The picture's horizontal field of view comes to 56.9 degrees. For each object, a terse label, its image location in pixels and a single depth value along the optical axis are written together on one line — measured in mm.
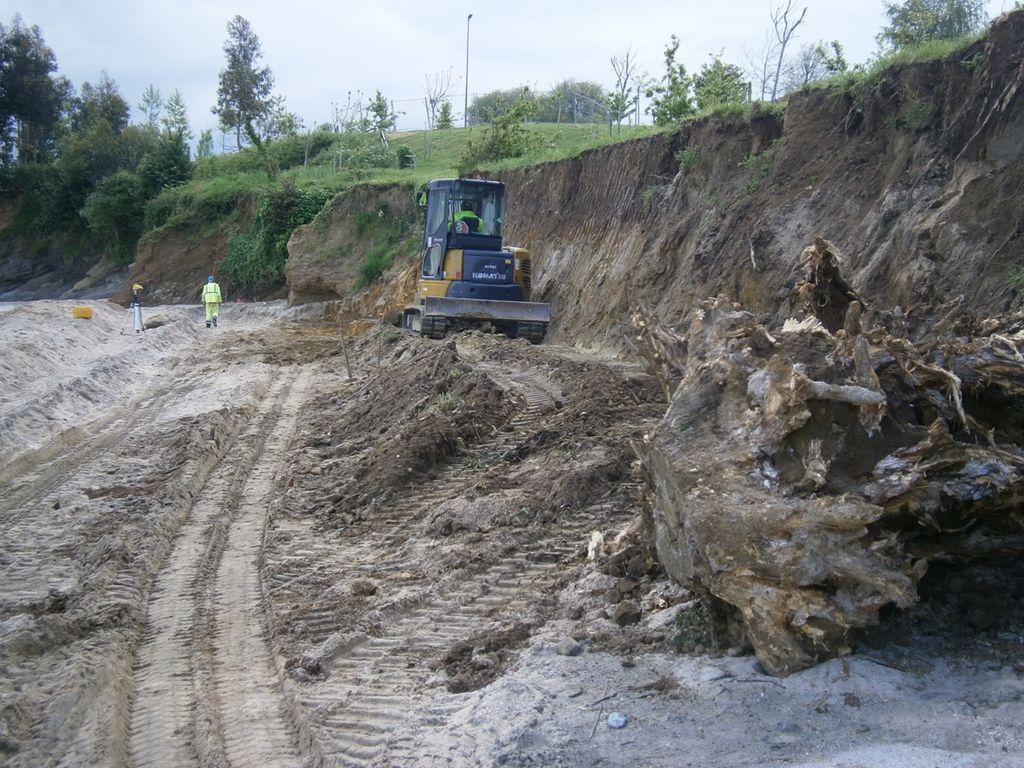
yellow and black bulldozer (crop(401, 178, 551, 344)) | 18109
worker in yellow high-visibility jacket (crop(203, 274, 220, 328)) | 27094
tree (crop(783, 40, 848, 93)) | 17031
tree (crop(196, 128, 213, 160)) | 58778
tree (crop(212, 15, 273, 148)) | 49750
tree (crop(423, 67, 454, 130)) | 52469
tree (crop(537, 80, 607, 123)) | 62344
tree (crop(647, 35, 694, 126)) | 24719
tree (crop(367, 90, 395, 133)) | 46816
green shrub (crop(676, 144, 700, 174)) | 16359
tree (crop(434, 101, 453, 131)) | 53344
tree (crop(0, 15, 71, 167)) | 55562
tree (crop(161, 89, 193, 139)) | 60388
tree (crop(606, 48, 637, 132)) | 35281
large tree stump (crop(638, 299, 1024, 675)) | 4094
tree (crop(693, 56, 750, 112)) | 22312
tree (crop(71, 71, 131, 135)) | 59438
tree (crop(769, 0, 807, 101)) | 20438
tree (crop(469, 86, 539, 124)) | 62166
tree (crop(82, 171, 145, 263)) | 45406
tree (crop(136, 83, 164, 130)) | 69100
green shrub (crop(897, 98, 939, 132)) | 11508
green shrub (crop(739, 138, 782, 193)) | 14319
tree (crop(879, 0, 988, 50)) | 14789
